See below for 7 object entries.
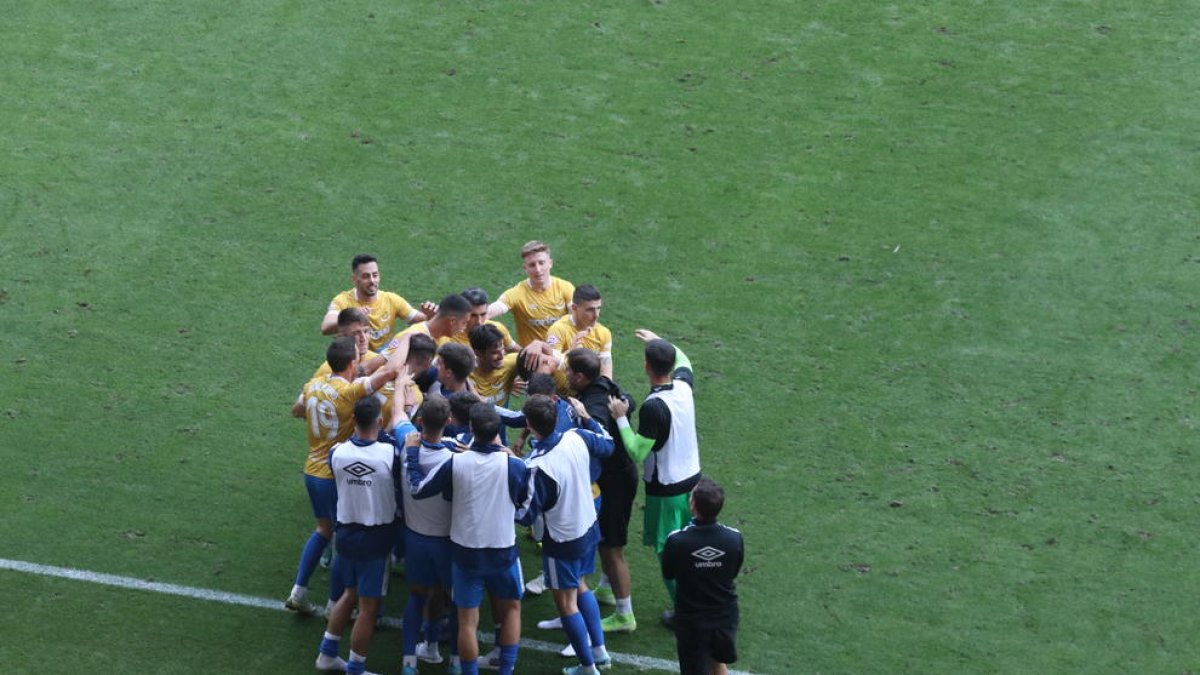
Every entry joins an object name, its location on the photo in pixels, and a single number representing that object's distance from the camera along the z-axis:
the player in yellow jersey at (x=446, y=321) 19.12
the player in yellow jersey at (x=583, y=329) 19.83
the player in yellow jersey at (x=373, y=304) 20.41
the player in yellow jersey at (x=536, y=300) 21.00
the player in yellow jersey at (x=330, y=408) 18.25
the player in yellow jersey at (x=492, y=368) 18.92
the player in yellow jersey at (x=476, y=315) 19.81
